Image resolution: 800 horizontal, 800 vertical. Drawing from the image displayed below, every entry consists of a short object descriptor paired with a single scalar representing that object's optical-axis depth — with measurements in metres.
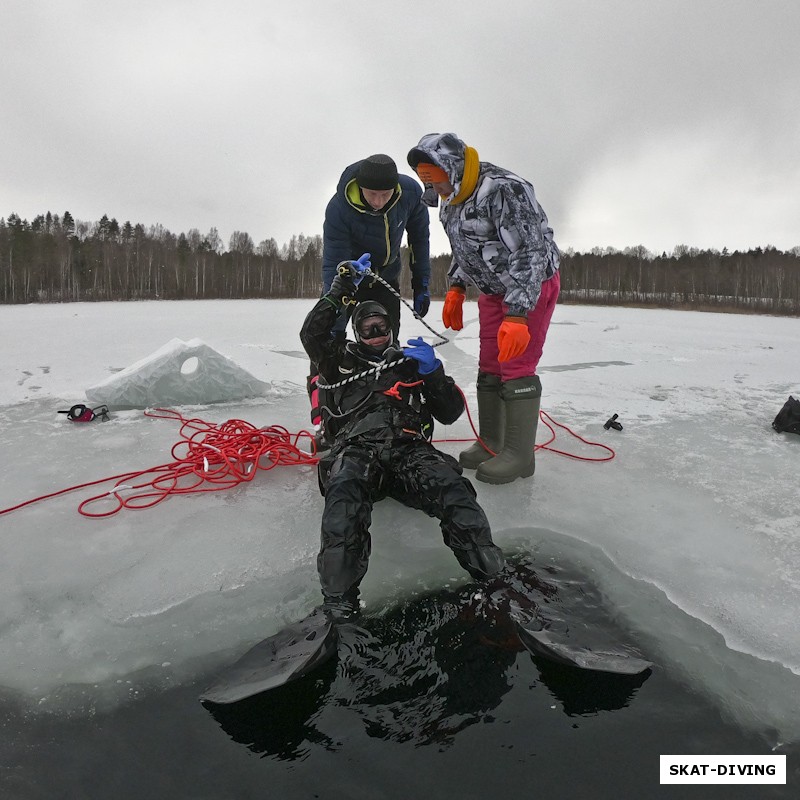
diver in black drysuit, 1.69
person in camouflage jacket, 2.37
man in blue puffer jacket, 2.71
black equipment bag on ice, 3.43
